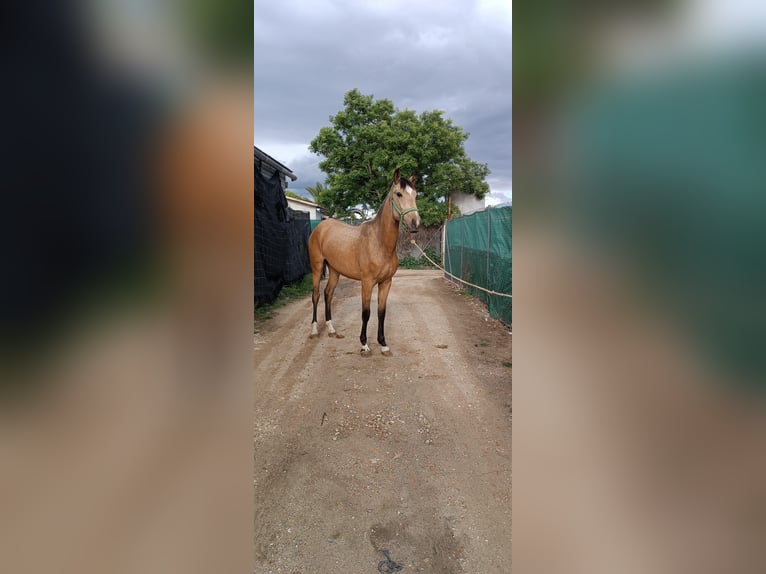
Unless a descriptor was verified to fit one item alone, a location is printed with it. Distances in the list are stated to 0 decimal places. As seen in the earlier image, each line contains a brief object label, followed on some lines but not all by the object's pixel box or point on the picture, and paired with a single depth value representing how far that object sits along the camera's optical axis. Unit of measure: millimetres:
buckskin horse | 3990
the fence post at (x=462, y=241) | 9104
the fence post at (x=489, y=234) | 6379
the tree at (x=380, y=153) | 17062
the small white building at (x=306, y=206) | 19594
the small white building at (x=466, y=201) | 20491
